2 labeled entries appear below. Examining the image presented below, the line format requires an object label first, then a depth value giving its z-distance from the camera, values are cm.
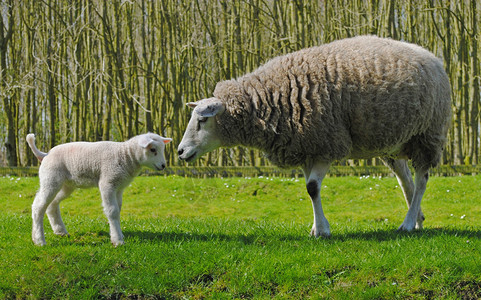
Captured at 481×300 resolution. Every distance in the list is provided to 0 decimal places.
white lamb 1085
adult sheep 1163
